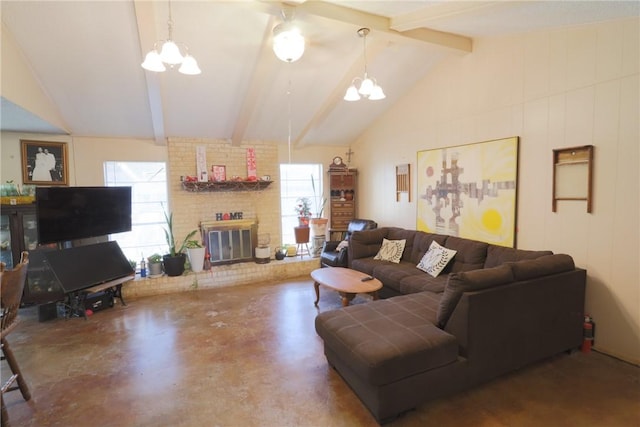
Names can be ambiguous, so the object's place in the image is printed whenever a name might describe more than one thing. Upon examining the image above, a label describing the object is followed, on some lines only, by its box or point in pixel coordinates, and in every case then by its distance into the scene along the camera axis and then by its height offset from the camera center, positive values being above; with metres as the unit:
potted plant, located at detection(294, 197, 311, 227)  5.84 -0.28
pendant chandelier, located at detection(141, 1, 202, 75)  2.32 +1.06
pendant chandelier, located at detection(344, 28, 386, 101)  3.24 +1.10
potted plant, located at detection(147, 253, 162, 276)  4.68 -1.00
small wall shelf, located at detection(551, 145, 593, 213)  2.78 +0.16
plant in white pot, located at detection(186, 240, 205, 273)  4.88 -0.93
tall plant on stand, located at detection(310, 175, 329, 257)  5.77 -0.57
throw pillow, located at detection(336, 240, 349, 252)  5.00 -0.82
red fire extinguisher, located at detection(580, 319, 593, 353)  2.78 -1.29
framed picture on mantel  5.39 +0.40
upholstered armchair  4.89 -0.89
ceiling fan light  2.37 +1.16
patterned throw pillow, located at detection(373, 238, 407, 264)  4.38 -0.80
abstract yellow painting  3.47 +0.02
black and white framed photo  4.31 +0.51
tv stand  3.80 -1.20
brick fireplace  4.92 -0.17
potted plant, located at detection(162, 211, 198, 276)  4.66 -0.89
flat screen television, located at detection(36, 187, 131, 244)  3.60 -0.17
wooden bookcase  6.05 -0.07
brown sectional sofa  1.99 -0.98
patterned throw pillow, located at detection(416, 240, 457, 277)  3.70 -0.80
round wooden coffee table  3.38 -1.00
